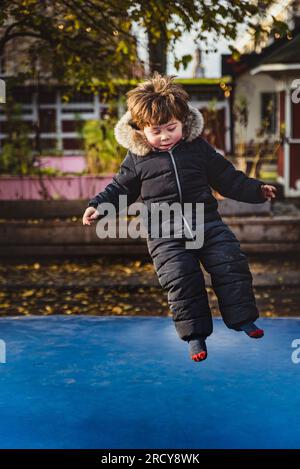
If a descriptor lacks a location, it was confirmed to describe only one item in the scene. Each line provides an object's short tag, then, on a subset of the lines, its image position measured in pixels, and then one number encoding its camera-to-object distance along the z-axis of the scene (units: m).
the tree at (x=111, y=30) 6.71
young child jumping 3.59
